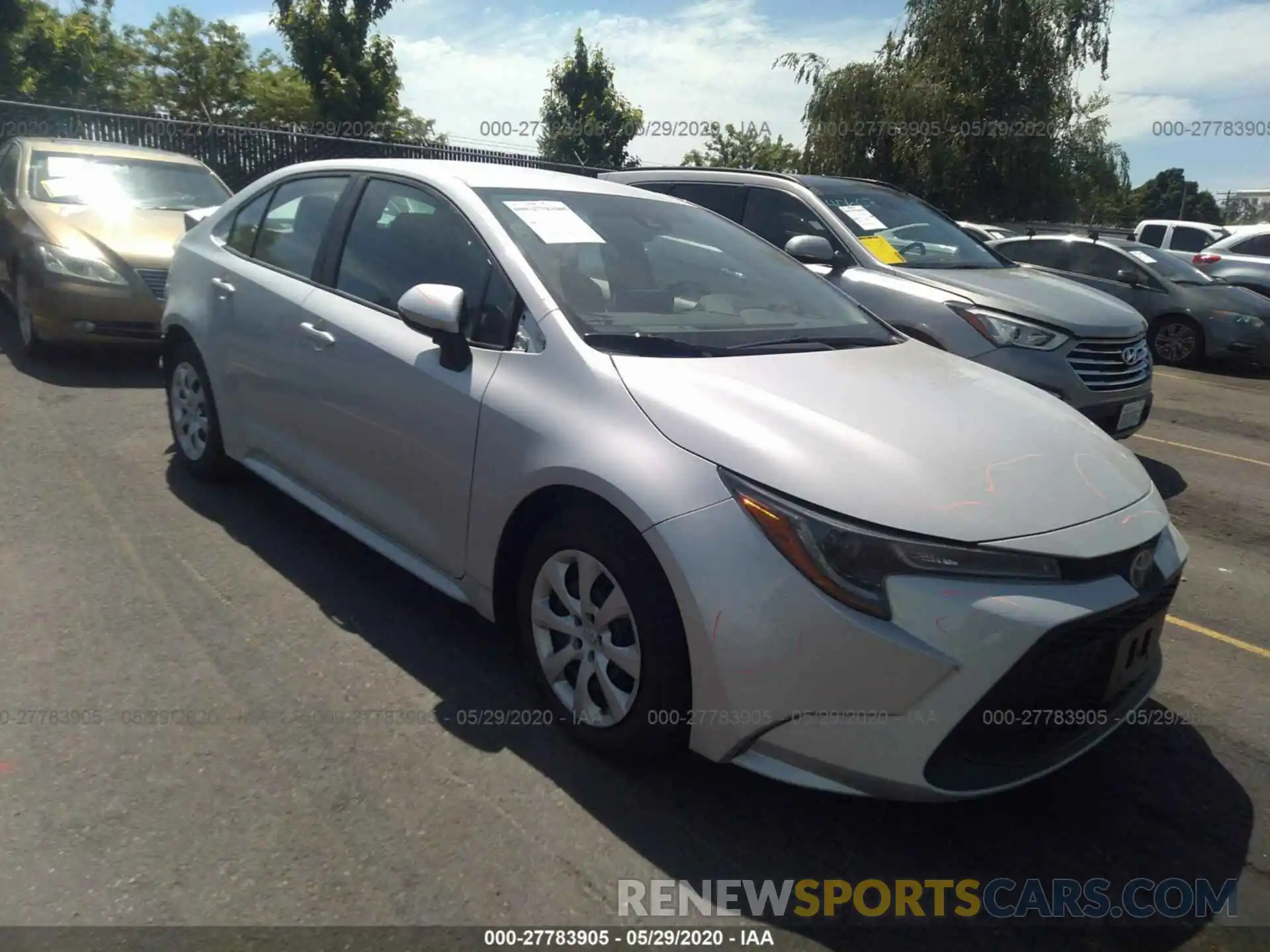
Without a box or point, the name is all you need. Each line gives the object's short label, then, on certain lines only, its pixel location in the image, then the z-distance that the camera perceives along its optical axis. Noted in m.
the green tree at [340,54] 26.33
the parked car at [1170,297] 12.18
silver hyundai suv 5.85
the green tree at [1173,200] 64.19
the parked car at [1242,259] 15.77
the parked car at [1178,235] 20.06
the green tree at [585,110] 36.81
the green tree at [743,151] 40.31
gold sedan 7.09
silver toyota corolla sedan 2.41
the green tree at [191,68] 35.78
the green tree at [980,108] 24.64
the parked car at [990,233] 17.05
